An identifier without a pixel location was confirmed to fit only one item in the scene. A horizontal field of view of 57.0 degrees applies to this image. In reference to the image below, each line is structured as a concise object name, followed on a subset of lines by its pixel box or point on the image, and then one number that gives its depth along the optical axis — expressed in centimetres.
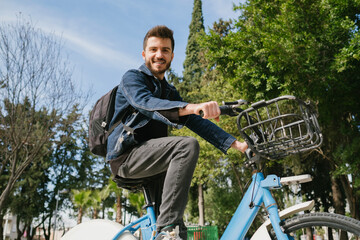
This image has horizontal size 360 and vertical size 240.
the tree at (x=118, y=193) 2500
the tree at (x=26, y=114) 1312
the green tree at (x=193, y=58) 2800
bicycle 179
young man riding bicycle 199
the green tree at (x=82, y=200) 2677
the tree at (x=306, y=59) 914
